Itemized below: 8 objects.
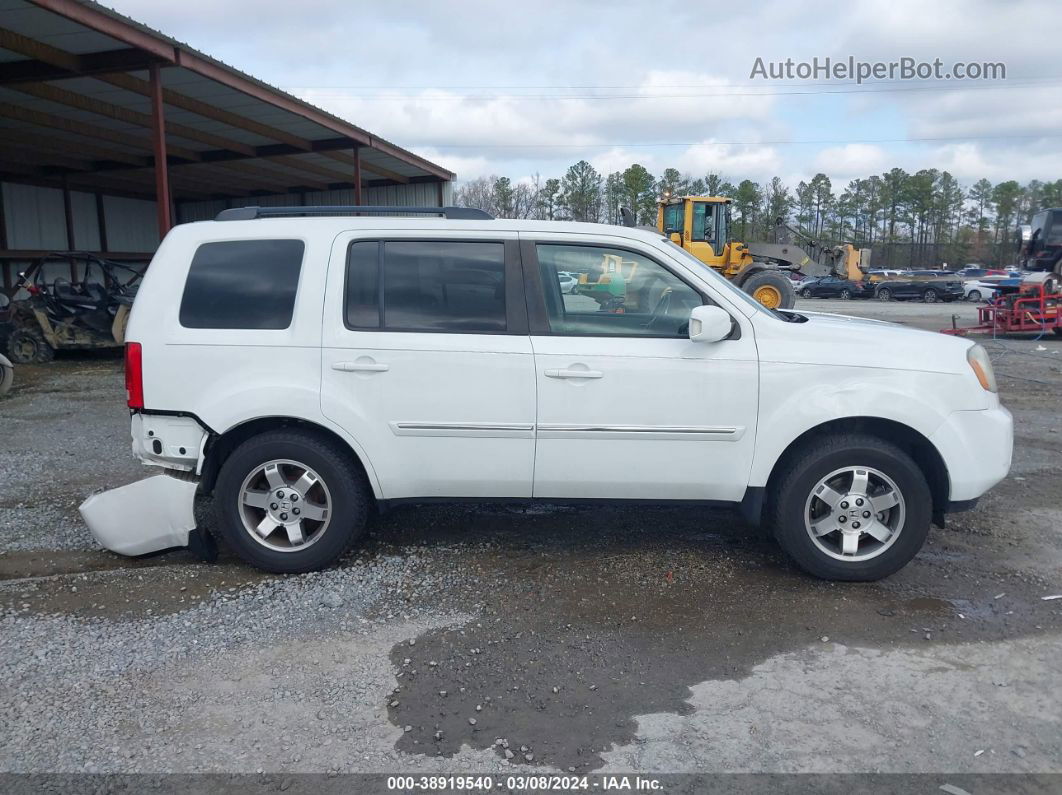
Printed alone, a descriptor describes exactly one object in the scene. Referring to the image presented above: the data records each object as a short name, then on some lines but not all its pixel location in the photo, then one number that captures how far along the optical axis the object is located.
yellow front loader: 21.36
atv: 14.15
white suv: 4.38
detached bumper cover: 4.65
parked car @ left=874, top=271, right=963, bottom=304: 39.03
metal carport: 11.68
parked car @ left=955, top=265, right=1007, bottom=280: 47.75
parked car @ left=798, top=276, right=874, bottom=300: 41.89
